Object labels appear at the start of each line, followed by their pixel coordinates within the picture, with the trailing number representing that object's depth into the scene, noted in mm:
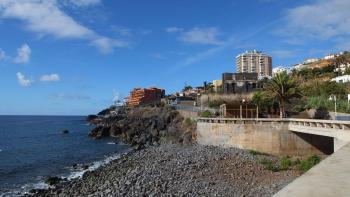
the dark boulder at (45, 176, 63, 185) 29516
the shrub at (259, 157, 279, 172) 24938
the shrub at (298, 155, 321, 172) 23830
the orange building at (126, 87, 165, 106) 195700
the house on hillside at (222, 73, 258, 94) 111200
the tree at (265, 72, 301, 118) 37875
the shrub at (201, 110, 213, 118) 48797
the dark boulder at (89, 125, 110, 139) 75631
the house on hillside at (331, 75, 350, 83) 68188
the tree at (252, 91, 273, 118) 49500
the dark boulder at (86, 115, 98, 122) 162125
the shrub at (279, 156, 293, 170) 25188
